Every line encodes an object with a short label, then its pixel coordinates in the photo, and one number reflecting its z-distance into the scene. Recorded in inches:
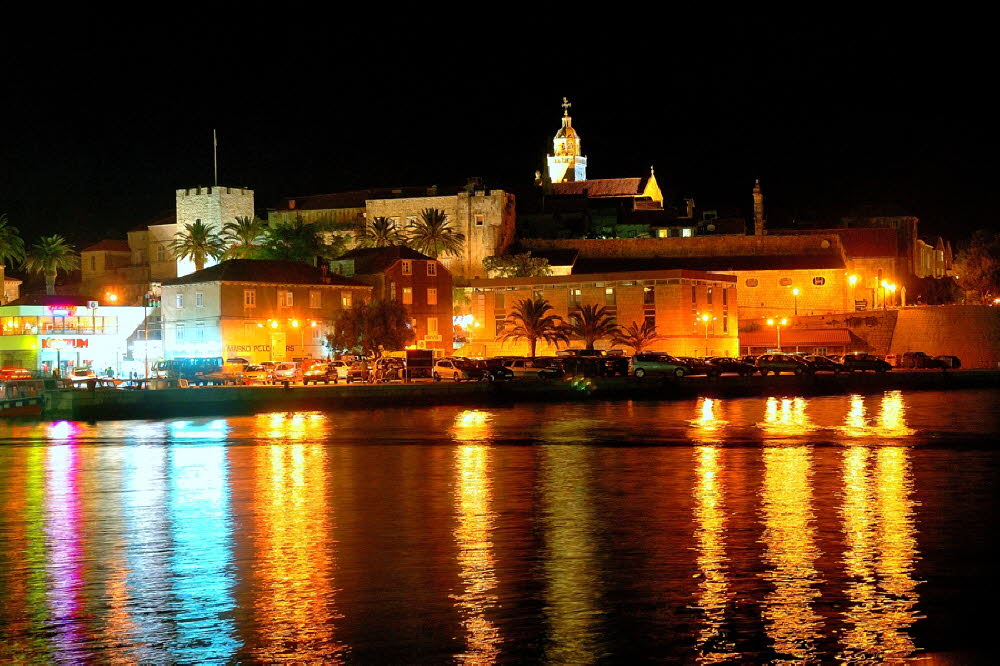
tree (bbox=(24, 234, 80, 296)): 4475.9
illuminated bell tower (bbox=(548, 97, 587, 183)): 6565.0
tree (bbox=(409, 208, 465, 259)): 4463.6
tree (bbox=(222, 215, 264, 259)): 4315.9
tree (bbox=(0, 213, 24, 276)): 3932.1
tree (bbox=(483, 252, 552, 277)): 4136.3
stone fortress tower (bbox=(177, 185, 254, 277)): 4416.8
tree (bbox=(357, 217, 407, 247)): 4525.1
